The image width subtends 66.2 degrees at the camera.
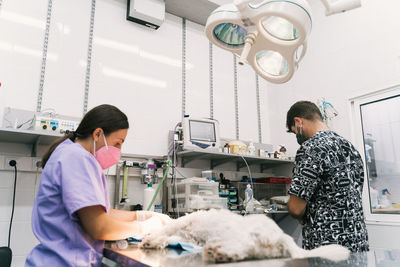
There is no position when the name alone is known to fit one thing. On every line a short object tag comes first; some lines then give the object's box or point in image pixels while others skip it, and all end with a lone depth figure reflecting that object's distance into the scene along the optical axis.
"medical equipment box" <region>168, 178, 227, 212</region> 2.61
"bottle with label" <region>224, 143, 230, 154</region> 3.18
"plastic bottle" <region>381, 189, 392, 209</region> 2.79
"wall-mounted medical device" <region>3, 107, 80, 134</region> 2.22
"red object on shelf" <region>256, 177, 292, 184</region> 3.35
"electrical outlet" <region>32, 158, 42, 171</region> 2.41
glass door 2.79
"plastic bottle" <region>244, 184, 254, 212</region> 2.92
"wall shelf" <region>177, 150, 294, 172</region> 3.03
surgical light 0.97
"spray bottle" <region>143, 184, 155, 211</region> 2.66
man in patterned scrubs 1.48
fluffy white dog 0.78
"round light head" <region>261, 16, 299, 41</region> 1.07
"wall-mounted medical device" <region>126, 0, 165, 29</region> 3.07
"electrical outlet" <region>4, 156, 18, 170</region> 2.31
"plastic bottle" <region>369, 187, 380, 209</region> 2.88
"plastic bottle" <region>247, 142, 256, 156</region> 3.35
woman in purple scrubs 1.03
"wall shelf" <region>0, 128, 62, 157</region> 2.12
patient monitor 2.92
